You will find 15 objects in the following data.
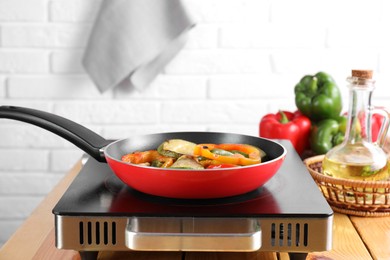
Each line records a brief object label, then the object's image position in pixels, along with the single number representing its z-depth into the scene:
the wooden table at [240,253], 0.98
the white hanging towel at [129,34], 1.88
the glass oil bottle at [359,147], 1.13
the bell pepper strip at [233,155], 0.97
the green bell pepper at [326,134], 1.51
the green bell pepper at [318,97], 1.59
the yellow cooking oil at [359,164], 1.13
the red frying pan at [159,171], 0.90
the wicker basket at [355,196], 1.08
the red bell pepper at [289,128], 1.56
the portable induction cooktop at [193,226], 0.88
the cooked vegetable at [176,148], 1.03
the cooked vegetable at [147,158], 1.01
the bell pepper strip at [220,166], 0.94
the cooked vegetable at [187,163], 0.97
